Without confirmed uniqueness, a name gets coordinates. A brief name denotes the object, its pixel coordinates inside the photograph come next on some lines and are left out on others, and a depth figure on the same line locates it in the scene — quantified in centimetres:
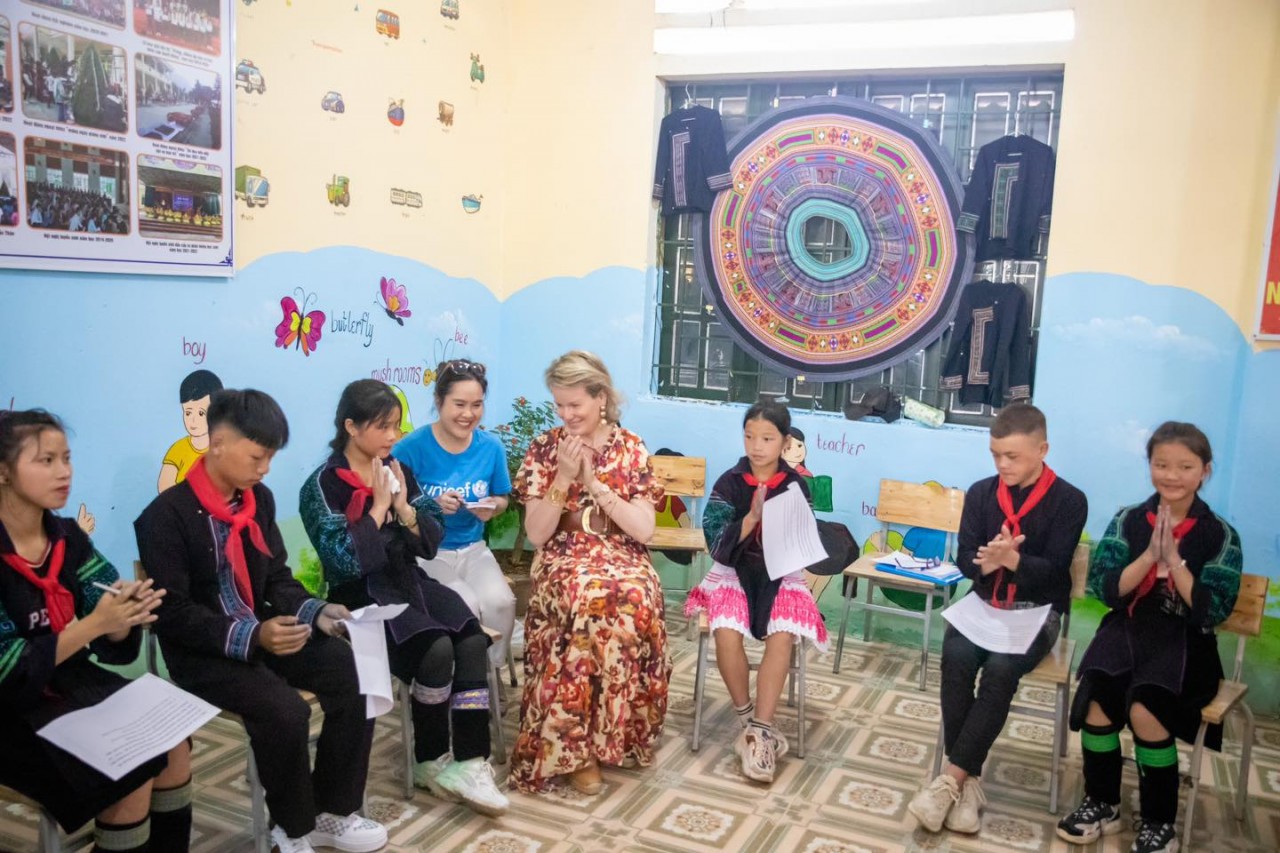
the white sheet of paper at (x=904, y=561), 420
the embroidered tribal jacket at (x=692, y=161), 489
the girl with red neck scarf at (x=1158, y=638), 282
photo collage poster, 287
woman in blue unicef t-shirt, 342
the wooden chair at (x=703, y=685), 337
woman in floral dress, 310
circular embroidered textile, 459
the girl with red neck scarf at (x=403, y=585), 286
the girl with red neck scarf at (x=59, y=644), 205
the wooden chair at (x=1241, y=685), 291
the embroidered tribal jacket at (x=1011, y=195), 434
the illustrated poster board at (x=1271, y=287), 382
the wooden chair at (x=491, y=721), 296
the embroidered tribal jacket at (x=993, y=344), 442
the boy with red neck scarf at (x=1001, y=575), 294
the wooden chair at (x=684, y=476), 480
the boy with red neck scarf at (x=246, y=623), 242
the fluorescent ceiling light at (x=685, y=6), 480
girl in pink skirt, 331
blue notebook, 406
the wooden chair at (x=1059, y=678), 304
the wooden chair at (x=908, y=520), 417
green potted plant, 470
